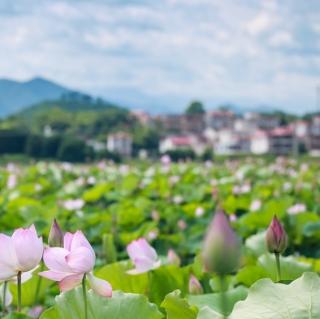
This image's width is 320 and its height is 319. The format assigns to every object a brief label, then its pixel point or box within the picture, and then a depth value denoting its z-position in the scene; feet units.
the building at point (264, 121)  523.85
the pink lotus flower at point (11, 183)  30.88
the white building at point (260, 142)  405.51
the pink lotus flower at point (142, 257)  9.71
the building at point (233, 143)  416.05
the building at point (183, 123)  466.17
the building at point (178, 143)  340.54
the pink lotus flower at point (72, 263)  7.64
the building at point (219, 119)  546.92
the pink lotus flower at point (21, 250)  7.93
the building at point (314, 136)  370.23
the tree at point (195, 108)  564.02
